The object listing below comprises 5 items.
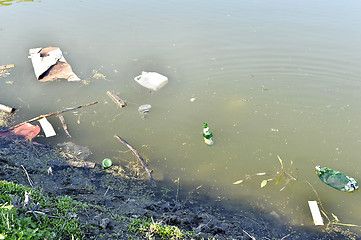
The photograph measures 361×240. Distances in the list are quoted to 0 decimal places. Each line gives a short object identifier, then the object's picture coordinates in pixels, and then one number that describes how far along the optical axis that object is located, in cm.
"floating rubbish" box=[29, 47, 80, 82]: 717
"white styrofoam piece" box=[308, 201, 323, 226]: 417
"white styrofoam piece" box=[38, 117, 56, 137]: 562
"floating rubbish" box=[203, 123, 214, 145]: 535
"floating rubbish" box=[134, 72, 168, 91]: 691
